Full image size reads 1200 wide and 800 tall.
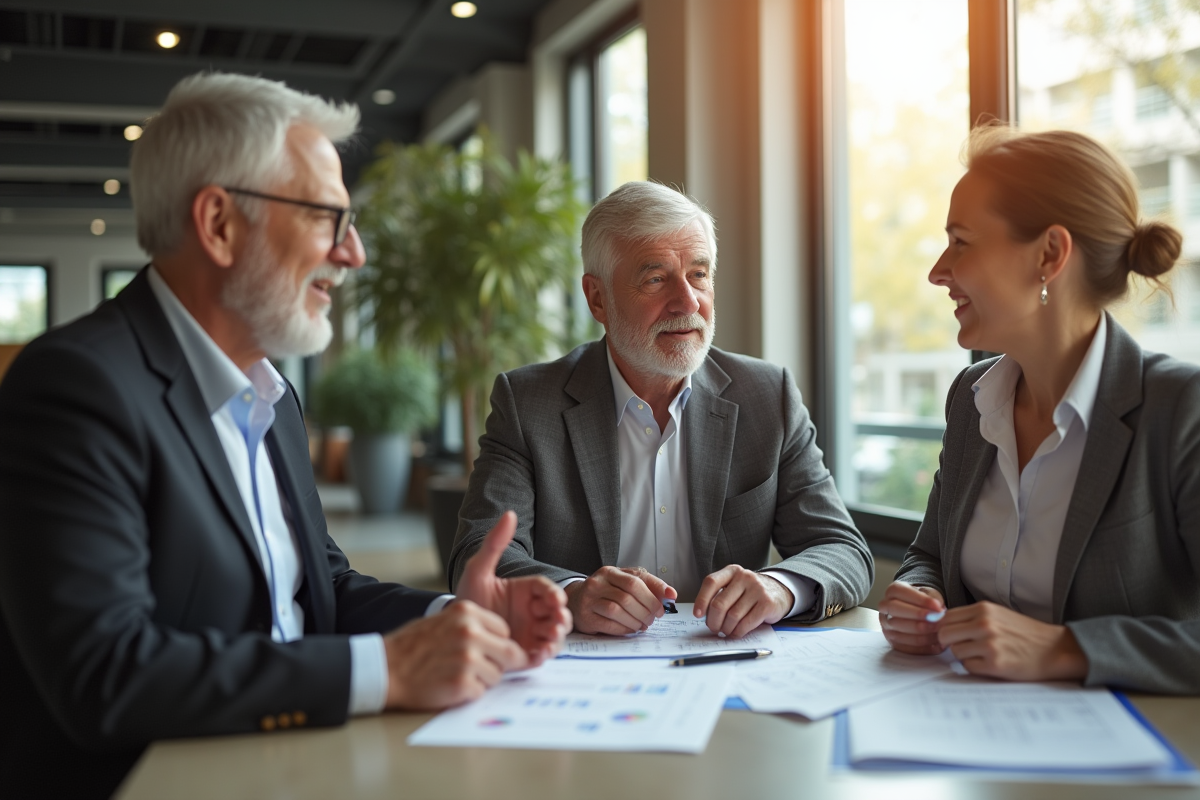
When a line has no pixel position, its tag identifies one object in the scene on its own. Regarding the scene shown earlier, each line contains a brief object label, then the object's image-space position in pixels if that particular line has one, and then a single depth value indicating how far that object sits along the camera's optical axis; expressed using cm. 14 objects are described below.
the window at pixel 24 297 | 1548
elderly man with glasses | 116
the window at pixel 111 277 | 1581
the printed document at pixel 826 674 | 127
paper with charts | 114
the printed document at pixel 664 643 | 151
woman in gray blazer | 133
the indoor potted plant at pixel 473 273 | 536
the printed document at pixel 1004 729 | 106
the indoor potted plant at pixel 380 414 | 886
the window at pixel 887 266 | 385
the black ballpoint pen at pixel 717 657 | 144
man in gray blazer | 213
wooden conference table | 101
